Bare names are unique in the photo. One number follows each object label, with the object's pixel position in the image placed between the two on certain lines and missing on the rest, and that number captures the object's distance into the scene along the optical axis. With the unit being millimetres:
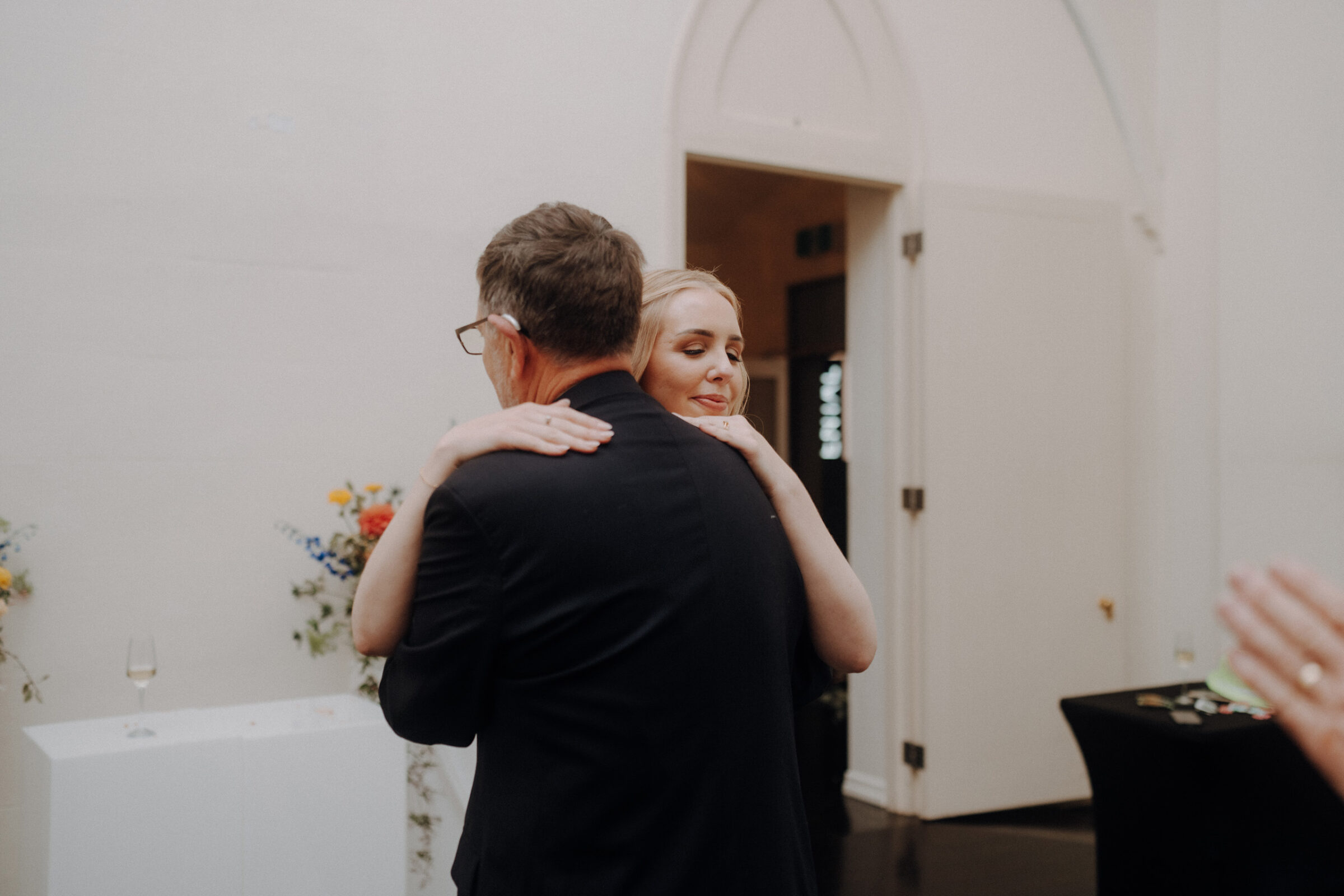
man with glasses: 1032
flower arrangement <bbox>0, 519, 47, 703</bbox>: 2721
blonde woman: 1101
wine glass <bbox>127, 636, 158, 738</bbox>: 2434
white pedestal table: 2203
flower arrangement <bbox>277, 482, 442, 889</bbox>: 2893
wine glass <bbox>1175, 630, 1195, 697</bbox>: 3139
